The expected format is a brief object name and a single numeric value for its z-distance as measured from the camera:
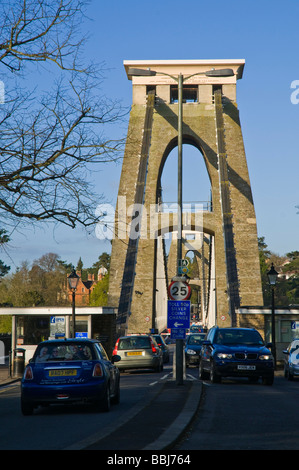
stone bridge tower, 67.38
